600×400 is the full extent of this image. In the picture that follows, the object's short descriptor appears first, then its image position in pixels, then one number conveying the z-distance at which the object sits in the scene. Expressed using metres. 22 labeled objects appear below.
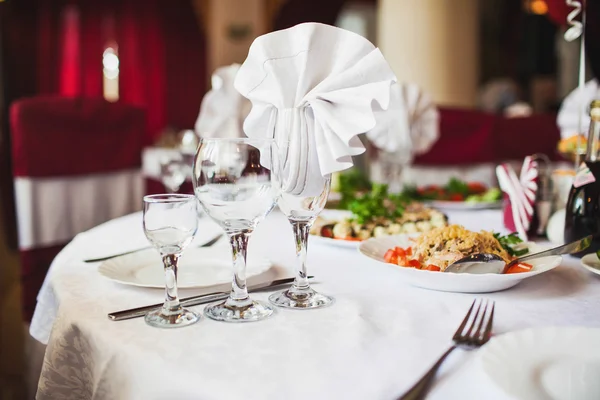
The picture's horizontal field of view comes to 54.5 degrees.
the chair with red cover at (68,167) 2.70
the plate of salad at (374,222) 1.38
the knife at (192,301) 0.85
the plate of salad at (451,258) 0.94
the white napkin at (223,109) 2.06
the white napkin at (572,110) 2.48
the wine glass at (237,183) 0.83
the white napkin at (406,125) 2.39
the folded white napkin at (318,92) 0.91
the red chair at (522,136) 4.77
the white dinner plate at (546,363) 0.62
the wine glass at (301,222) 0.91
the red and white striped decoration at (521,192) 1.40
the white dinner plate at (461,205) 1.91
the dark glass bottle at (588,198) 1.21
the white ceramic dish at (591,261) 1.09
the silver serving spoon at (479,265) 0.98
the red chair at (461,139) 4.52
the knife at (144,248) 1.16
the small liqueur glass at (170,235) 0.83
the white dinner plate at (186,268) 1.03
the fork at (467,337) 0.64
